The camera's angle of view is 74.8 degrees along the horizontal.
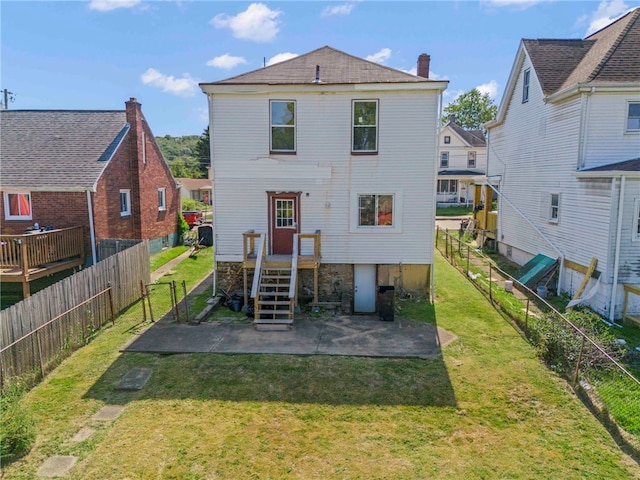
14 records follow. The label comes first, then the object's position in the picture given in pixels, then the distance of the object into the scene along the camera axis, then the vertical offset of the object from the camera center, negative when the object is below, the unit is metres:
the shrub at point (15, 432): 6.24 -3.54
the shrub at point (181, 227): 25.29 -1.69
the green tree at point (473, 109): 68.44 +14.96
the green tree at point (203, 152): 69.69 +8.09
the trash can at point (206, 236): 24.06 -2.10
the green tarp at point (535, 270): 14.70 -2.54
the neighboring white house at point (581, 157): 12.08 +1.51
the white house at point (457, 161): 44.84 +4.27
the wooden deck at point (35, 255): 13.02 -1.85
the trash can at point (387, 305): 12.25 -3.07
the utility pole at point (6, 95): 40.18 +10.01
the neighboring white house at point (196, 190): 50.68 +1.15
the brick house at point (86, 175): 15.98 +1.02
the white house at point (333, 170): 13.20 +0.96
